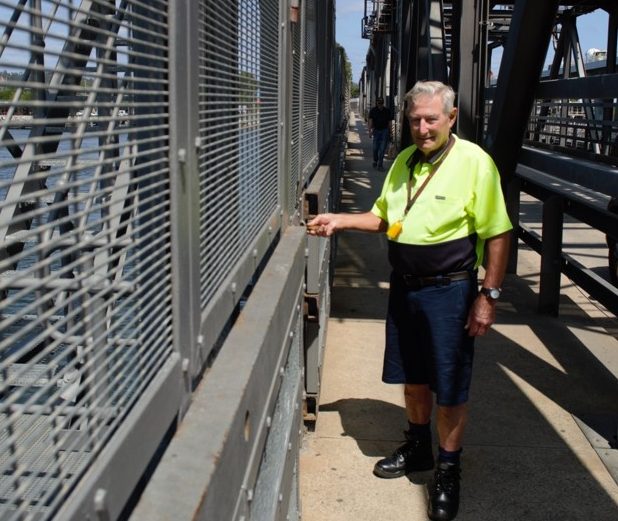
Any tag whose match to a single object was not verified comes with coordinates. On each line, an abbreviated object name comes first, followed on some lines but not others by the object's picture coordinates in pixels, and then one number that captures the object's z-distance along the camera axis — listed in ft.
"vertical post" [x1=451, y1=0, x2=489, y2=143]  21.58
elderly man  11.68
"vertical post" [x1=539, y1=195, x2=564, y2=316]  23.41
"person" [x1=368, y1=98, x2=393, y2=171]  66.28
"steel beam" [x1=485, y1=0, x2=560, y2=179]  17.40
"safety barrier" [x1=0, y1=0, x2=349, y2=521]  3.71
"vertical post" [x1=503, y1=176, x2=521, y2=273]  27.35
